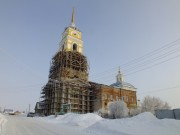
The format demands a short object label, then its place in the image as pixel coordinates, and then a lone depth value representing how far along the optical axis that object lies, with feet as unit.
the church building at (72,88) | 136.67
